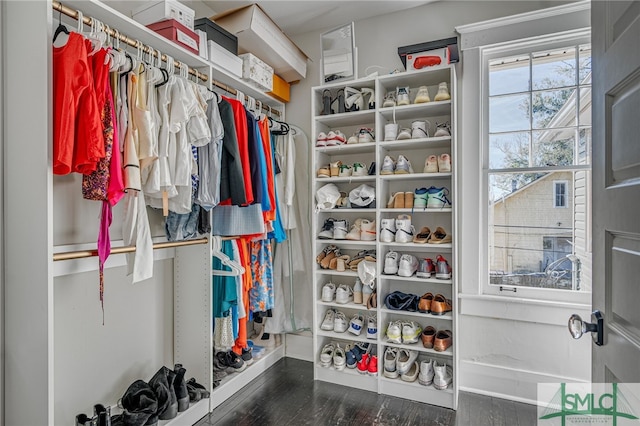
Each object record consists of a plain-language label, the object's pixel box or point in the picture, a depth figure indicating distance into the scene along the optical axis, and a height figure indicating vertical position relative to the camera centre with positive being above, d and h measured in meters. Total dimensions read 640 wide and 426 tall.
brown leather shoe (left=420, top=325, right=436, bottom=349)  2.16 -0.80
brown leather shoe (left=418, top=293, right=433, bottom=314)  2.17 -0.59
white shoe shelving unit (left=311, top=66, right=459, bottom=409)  2.12 +0.00
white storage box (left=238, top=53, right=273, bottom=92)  2.28 +0.95
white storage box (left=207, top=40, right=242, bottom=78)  2.01 +0.92
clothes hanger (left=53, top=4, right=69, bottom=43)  1.33 +0.71
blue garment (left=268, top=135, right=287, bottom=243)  2.43 -0.12
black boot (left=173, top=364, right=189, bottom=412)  1.82 -0.95
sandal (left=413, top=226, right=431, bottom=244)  2.21 -0.17
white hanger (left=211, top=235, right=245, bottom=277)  2.05 -0.31
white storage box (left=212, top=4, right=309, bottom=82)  2.16 +1.15
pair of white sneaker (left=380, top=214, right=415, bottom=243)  2.23 -0.13
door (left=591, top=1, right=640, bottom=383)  0.71 +0.05
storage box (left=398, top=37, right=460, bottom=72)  2.16 +1.00
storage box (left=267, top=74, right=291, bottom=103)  2.66 +0.96
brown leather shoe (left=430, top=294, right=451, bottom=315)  2.12 -0.60
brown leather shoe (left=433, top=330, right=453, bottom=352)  2.10 -0.80
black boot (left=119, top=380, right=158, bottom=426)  1.60 -0.94
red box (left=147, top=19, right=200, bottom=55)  1.75 +0.92
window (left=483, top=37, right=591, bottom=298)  2.07 +0.30
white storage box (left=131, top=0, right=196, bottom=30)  1.73 +1.02
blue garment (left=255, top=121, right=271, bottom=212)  2.10 +0.20
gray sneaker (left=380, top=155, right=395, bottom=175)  2.28 +0.29
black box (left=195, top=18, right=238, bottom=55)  1.99 +1.06
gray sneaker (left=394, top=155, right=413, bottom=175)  2.25 +0.29
